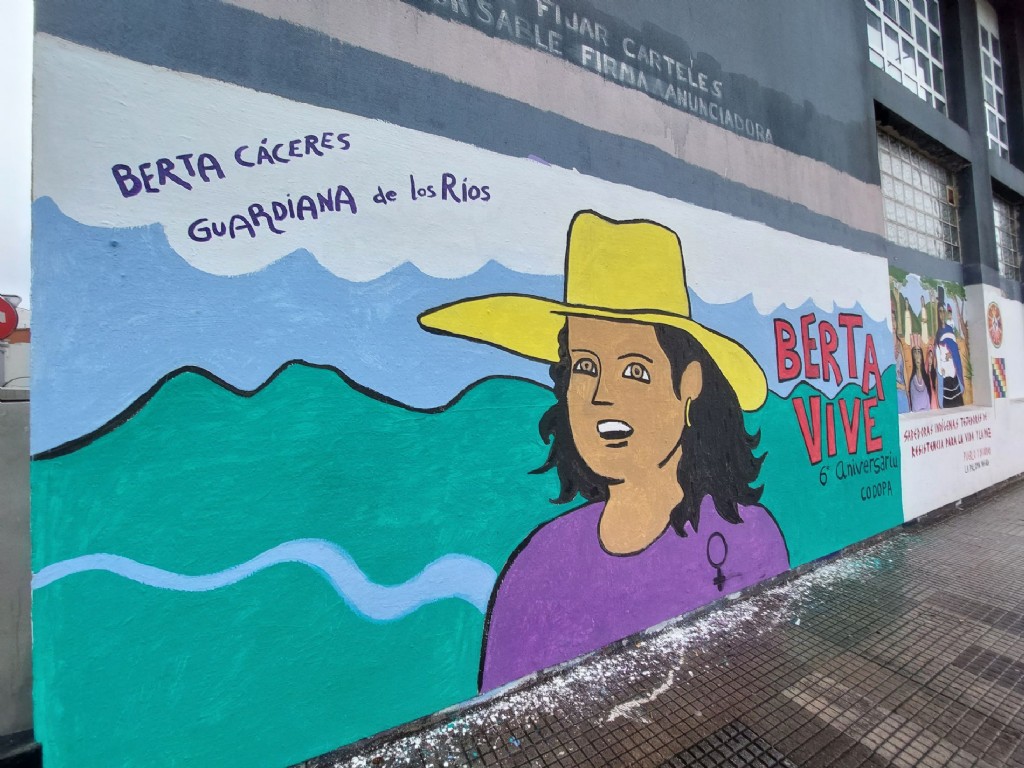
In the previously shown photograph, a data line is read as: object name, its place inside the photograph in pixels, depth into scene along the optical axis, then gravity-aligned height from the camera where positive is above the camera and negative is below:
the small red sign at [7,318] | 4.37 +0.96
